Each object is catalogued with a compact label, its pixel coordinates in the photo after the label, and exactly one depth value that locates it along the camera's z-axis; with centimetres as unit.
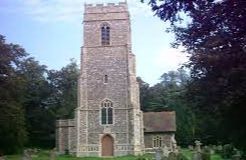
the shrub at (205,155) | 1612
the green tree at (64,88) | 4233
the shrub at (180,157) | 1674
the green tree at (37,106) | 4079
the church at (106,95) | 3004
